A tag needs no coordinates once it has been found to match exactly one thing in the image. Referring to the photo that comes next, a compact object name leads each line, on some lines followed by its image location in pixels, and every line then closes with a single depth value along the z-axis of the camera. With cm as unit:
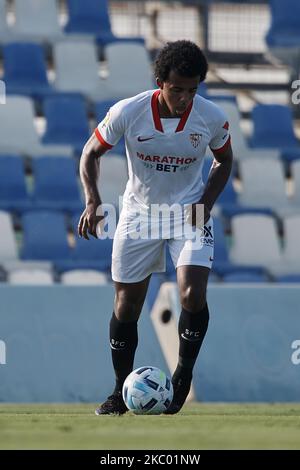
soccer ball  777
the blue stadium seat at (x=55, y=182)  1465
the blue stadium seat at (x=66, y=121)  1540
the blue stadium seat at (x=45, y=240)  1403
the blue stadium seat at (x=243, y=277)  1386
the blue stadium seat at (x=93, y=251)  1395
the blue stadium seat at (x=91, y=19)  1675
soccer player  781
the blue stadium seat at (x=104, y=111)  1540
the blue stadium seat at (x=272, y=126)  1642
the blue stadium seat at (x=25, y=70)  1573
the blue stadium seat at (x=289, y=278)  1429
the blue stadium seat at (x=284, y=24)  1719
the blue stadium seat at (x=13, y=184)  1445
